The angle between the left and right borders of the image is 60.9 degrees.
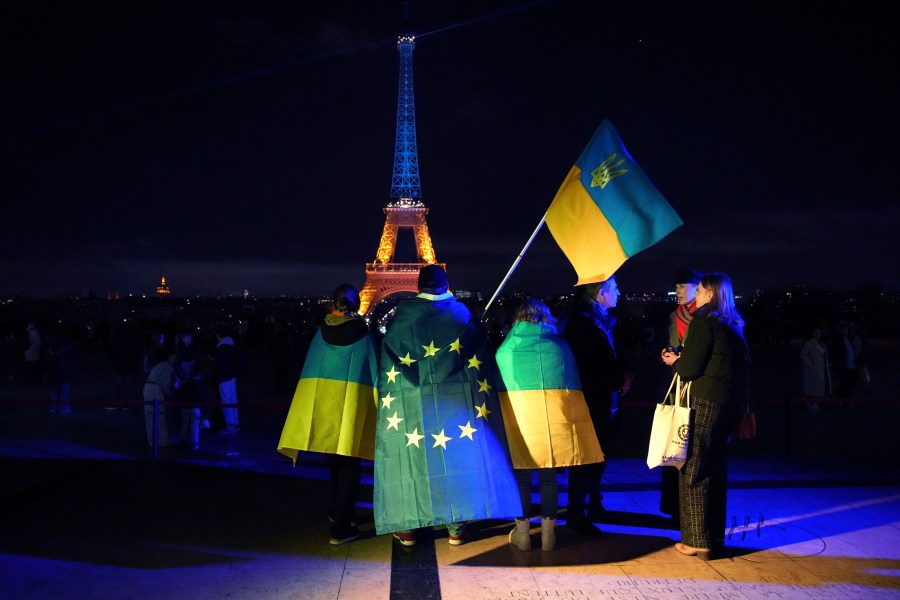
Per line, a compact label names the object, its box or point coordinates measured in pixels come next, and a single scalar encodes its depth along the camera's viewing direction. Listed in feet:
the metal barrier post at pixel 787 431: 27.89
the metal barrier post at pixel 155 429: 27.22
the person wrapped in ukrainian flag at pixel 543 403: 16.66
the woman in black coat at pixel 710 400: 16.48
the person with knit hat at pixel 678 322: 19.03
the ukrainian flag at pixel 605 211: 18.22
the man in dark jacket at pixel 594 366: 18.60
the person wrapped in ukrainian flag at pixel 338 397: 17.35
